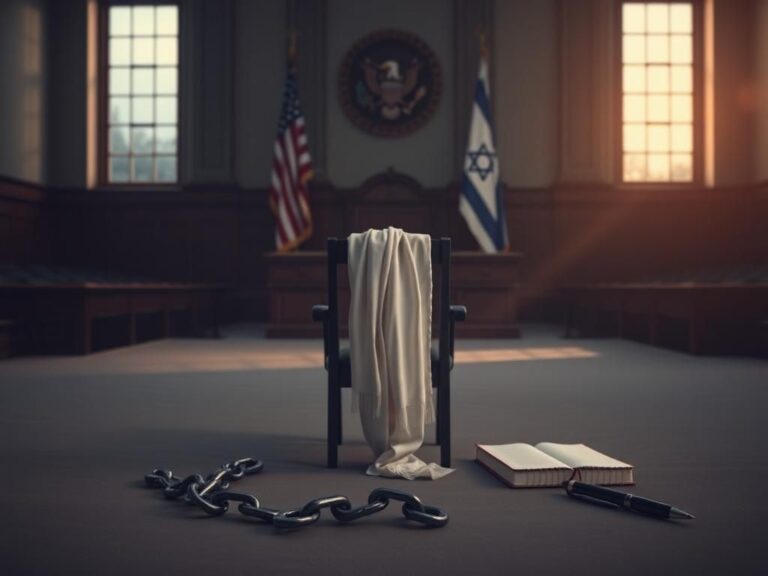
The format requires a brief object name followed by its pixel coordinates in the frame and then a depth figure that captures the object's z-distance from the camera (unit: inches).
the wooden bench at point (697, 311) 243.3
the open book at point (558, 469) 84.8
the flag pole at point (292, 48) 361.4
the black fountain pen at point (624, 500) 71.9
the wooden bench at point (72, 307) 239.8
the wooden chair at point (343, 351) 97.5
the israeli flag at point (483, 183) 342.6
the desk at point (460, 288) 317.7
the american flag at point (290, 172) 360.5
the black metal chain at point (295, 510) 69.6
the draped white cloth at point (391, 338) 95.1
